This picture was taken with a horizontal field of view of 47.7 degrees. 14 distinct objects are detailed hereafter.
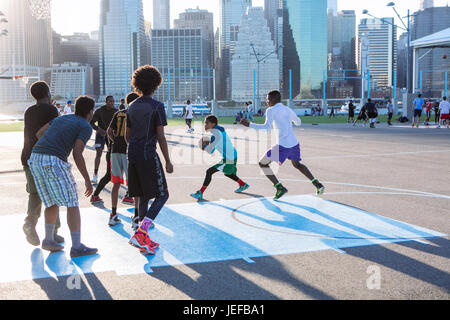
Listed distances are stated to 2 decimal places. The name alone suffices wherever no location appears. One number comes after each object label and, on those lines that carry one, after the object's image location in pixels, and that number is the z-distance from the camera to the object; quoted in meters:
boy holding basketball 8.42
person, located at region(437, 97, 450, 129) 28.83
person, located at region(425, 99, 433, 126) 32.88
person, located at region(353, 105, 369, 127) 32.27
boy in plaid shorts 5.09
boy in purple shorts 8.12
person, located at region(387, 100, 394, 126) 34.54
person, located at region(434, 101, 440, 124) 35.29
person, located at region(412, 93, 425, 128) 29.16
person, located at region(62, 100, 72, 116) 23.16
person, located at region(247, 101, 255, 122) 40.03
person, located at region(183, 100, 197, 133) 29.13
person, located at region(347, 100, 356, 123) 36.81
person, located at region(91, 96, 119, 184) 8.97
